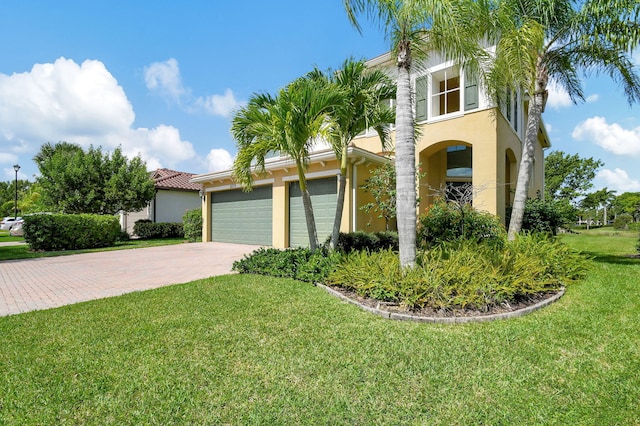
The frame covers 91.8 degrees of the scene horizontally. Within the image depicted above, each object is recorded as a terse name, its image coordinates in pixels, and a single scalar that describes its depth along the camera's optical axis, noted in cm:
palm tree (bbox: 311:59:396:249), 779
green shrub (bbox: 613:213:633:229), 3203
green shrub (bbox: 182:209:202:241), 1881
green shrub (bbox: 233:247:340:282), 709
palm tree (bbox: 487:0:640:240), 775
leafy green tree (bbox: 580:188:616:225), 4525
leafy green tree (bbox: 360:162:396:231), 1107
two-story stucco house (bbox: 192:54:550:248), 1180
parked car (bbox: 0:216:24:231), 2988
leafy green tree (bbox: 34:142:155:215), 1891
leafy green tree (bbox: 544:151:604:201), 4138
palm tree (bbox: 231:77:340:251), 676
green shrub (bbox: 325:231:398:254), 1007
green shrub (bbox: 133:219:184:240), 2127
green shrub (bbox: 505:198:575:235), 1258
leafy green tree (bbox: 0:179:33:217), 4278
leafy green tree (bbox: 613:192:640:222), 4706
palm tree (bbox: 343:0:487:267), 545
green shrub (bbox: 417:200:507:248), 984
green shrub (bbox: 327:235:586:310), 513
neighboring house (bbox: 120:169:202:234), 2289
